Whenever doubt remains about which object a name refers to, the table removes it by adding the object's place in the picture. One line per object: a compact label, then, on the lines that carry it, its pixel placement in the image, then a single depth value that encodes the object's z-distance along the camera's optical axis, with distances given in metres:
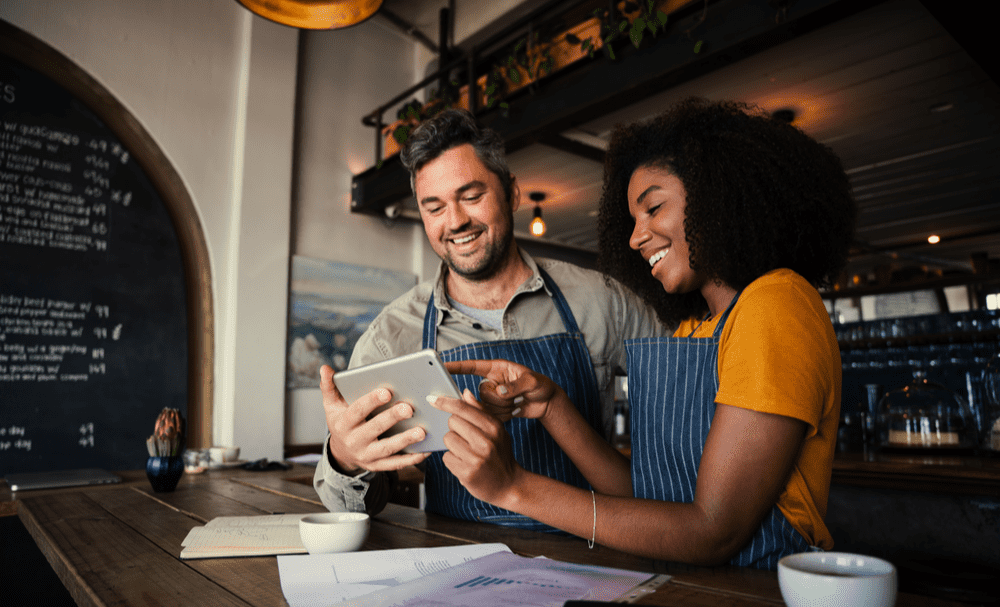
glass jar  2.55
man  1.54
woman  0.88
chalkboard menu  3.31
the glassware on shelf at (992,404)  2.38
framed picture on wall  4.42
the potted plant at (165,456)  1.74
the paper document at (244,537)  1.05
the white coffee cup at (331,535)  1.02
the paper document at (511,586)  0.75
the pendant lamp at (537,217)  4.81
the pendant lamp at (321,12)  1.99
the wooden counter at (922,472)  2.07
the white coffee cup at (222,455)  2.45
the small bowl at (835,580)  0.60
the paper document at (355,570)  0.81
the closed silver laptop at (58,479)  1.84
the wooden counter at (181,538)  0.83
